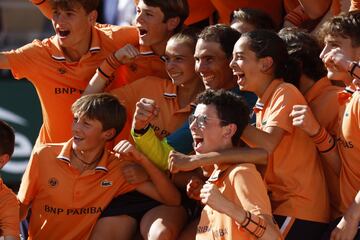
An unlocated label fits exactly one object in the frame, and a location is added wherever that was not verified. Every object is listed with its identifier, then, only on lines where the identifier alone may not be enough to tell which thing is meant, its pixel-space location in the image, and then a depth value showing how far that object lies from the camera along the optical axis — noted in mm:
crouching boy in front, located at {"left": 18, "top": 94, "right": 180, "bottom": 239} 15109
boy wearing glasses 13000
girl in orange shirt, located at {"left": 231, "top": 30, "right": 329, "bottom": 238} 14086
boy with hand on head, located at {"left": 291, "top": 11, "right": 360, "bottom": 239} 13719
